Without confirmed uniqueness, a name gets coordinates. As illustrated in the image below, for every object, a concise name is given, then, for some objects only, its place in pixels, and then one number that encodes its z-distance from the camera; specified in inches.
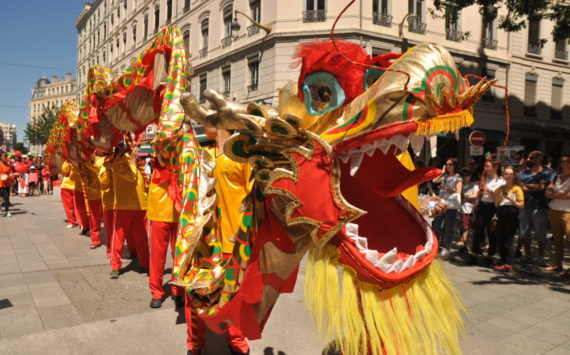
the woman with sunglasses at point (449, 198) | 257.3
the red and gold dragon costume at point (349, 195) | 55.6
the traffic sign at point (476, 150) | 319.4
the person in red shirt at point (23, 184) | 668.7
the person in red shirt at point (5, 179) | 391.9
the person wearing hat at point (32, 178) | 708.0
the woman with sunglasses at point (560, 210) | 213.5
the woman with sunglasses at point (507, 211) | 231.1
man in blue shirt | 250.7
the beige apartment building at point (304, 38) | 602.5
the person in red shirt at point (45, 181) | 752.4
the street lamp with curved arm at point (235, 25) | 587.8
